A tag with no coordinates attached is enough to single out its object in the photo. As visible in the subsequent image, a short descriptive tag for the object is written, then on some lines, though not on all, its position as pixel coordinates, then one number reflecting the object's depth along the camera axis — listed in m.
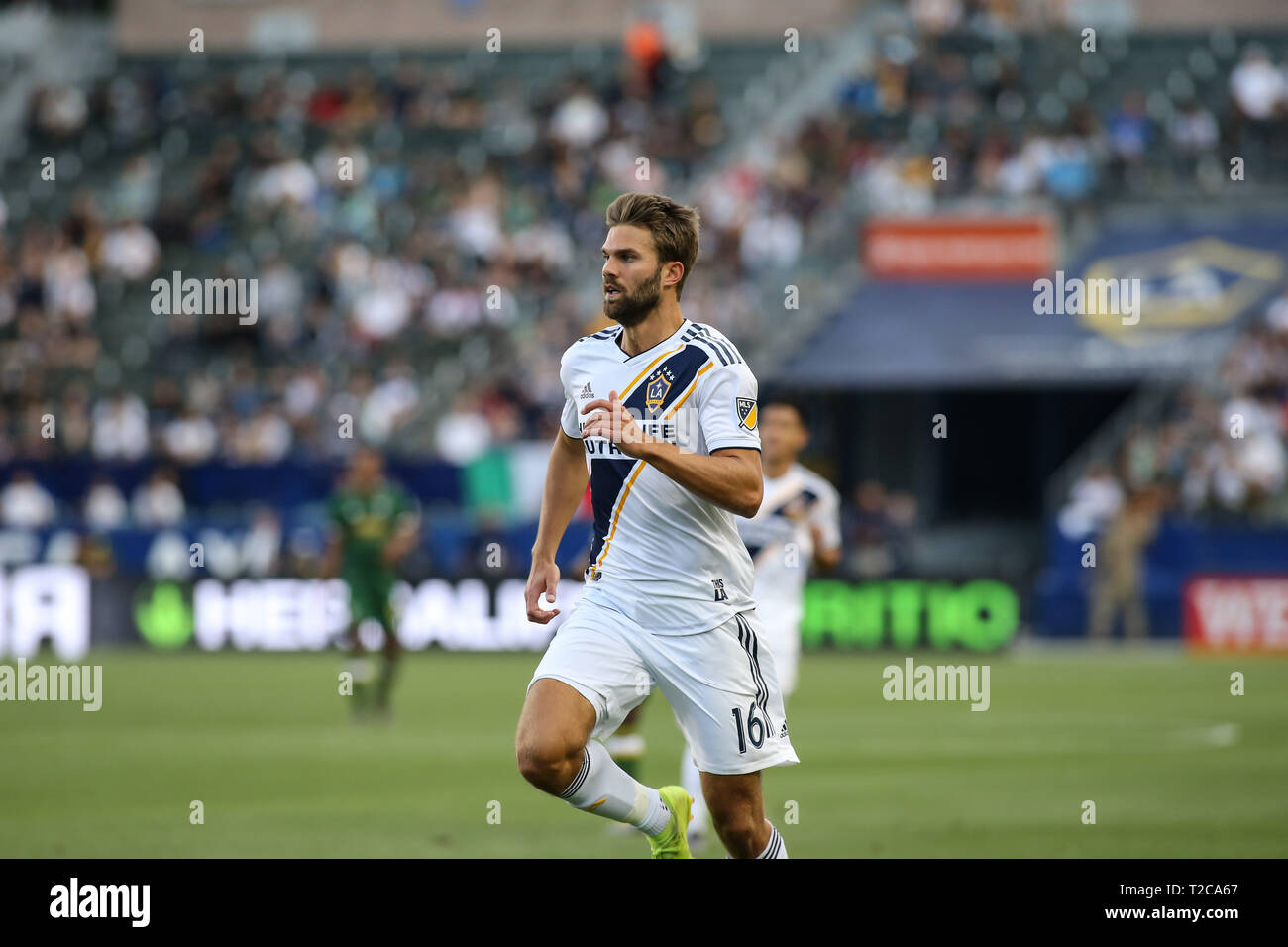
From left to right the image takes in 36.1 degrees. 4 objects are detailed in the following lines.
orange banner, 31.16
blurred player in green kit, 18.19
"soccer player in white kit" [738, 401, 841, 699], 11.98
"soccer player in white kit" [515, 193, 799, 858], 7.51
